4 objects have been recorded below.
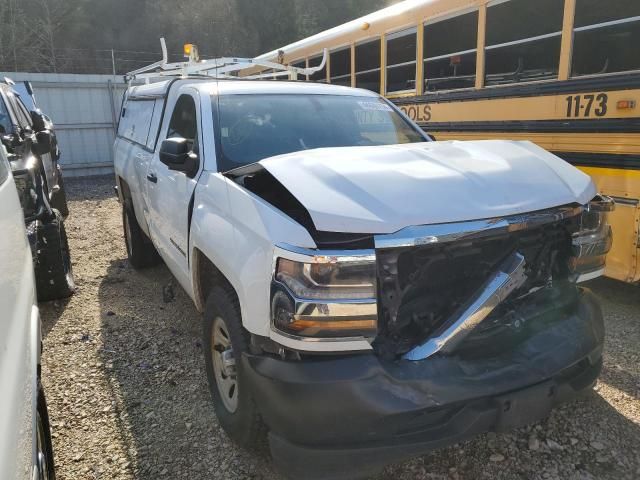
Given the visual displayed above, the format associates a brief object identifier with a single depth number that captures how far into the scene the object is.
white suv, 1.39
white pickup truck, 1.98
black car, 4.36
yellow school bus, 4.18
